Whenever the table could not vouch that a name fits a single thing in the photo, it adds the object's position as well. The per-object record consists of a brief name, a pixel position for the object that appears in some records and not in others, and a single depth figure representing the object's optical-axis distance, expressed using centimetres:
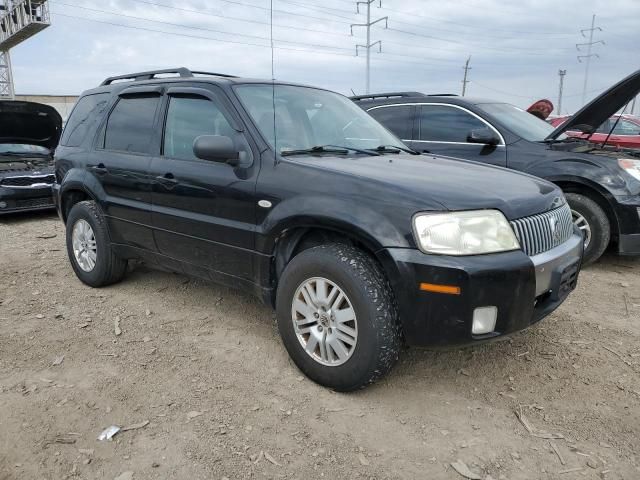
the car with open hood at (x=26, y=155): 761
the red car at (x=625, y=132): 987
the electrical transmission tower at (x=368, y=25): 4466
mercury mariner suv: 243
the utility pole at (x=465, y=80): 5170
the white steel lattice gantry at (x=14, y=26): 3178
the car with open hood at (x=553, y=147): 483
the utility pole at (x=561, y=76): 6669
